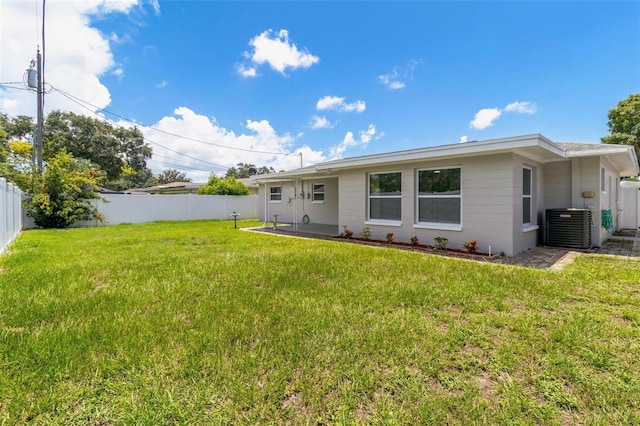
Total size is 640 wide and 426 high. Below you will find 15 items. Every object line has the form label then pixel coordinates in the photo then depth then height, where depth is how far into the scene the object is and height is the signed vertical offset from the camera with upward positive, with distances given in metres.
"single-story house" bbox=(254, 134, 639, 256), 6.79 +0.62
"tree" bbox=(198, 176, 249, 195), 20.06 +1.68
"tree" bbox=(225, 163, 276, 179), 58.83 +8.42
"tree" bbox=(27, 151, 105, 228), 12.54 +0.69
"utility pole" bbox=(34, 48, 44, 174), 13.95 +4.75
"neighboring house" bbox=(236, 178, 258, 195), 25.07 +2.09
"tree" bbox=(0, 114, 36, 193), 12.63 +2.00
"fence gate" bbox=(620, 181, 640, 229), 12.70 +0.23
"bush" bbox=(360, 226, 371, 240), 9.41 -0.70
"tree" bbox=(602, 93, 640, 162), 17.16 +5.30
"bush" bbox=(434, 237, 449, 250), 7.55 -0.81
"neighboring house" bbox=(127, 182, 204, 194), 28.36 +2.26
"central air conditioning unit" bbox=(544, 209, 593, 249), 7.58 -0.45
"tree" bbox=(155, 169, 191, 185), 56.06 +6.92
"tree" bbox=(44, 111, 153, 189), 26.23 +6.85
